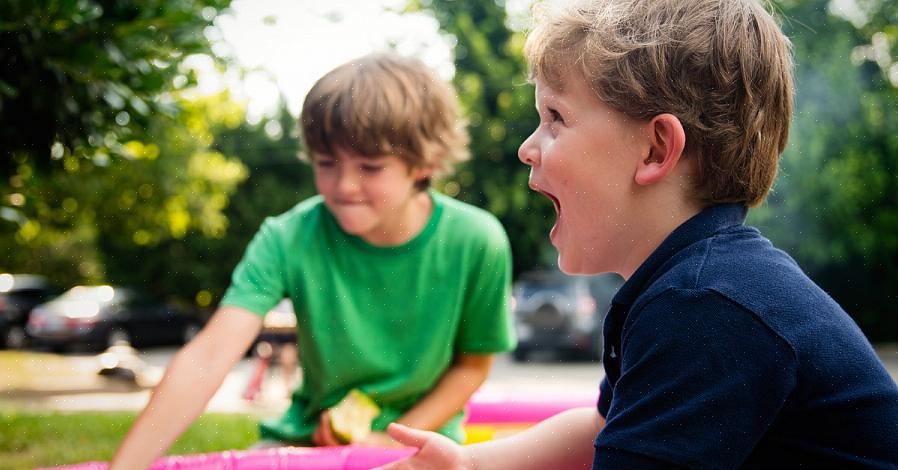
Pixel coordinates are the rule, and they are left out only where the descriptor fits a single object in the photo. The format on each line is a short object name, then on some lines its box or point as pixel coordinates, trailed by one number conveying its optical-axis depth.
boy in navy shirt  1.03
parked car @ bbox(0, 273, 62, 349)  16.56
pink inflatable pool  1.84
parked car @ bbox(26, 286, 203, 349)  15.16
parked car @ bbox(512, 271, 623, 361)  10.81
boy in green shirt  2.05
